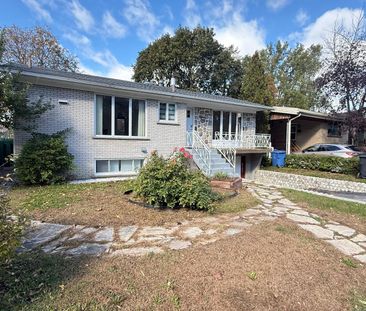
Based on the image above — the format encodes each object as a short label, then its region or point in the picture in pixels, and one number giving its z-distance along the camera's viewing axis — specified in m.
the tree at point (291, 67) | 32.81
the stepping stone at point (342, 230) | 4.29
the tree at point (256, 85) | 18.25
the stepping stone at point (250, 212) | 5.10
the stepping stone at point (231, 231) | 3.95
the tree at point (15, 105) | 6.57
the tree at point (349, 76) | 15.55
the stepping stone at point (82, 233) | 3.58
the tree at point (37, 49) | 20.06
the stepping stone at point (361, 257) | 3.29
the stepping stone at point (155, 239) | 3.56
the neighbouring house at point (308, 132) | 18.52
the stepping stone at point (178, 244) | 3.37
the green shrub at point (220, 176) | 7.60
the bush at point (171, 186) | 5.04
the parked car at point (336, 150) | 13.22
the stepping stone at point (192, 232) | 3.80
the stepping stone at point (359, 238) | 3.99
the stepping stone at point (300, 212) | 5.38
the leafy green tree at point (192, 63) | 25.28
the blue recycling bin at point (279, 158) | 13.86
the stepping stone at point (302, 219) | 4.82
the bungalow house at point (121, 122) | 8.13
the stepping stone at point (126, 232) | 3.62
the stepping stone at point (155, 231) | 3.87
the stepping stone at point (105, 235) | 3.57
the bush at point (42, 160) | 7.04
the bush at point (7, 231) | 2.16
